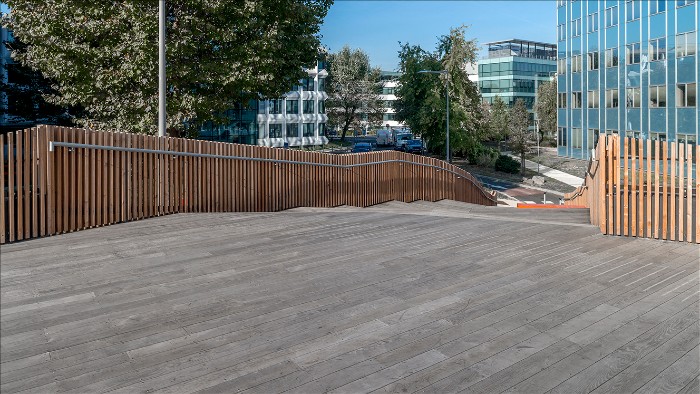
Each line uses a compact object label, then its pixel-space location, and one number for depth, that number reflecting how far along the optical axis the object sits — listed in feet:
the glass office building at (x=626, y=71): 134.10
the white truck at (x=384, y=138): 269.23
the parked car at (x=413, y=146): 228.67
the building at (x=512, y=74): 340.18
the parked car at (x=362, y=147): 197.91
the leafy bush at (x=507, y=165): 183.11
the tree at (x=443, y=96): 180.34
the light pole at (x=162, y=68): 41.52
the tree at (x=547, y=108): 271.90
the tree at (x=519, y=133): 187.74
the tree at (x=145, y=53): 57.00
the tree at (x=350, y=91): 268.21
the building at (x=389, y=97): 435.86
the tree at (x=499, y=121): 229.86
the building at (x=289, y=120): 200.13
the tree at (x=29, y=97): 99.42
